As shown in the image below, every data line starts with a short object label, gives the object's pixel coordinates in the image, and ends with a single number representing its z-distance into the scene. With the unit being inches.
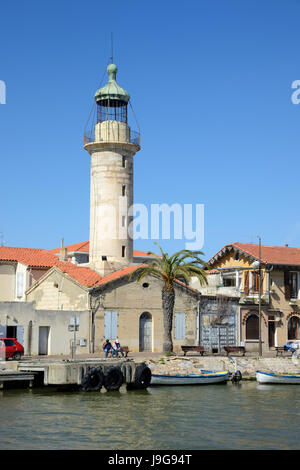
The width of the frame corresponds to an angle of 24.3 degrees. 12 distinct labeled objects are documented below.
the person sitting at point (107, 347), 1765.3
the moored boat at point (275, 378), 1619.1
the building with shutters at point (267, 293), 2271.2
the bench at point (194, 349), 1890.0
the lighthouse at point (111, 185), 2321.6
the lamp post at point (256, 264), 2211.9
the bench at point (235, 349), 1903.3
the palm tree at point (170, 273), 1841.8
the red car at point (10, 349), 1668.3
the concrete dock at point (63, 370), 1400.1
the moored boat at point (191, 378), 1562.5
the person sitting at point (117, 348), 1771.7
